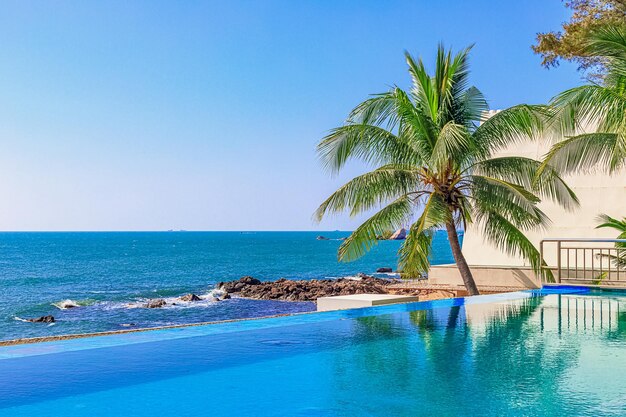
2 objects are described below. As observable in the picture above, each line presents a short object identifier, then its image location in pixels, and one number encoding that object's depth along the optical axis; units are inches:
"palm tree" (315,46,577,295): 524.4
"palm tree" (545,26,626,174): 446.9
